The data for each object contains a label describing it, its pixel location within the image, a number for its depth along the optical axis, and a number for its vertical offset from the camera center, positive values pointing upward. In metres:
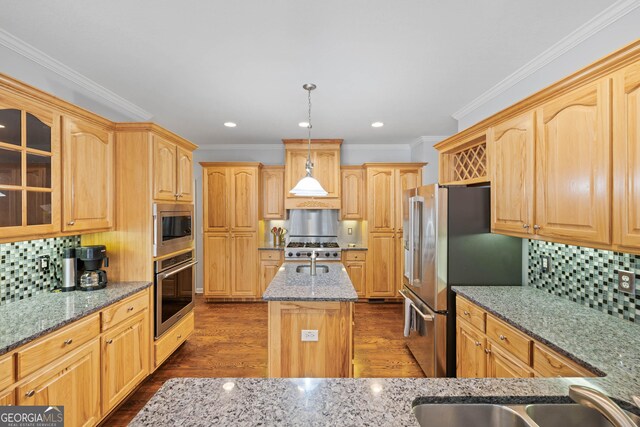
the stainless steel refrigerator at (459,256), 2.44 -0.36
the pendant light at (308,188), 2.57 +0.21
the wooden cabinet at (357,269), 4.75 -0.90
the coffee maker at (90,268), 2.27 -0.44
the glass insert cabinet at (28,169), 1.68 +0.26
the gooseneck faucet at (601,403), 0.61 -0.42
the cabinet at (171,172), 2.63 +0.39
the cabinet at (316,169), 4.77 +0.69
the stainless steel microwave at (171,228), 2.57 -0.15
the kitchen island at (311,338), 2.16 -0.91
